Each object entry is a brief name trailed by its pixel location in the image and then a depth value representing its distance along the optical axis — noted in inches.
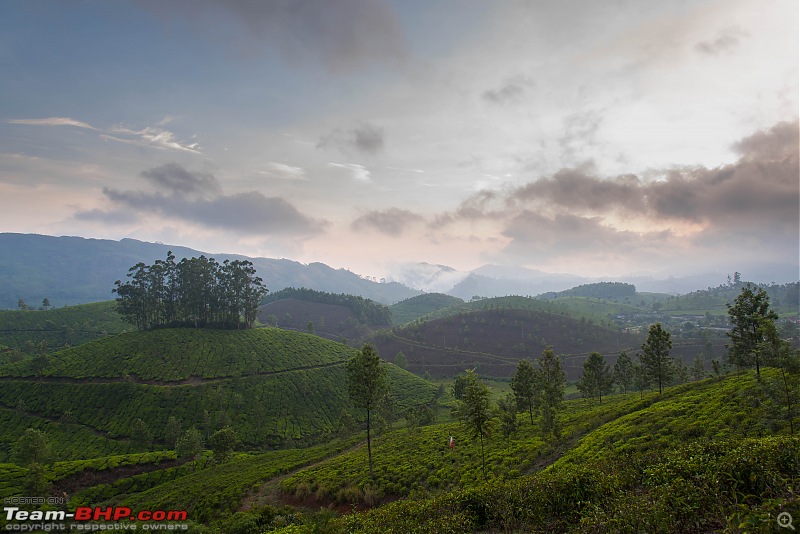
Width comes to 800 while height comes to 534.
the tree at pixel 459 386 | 3164.9
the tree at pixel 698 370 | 3631.9
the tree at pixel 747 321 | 1695.4
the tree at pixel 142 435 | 2679.6
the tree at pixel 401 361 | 6840.1
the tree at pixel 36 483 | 1635.1
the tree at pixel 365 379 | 1600.6
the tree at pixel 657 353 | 2153.1
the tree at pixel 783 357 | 983.6
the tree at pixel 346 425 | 2923.2
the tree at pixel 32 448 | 1865.2
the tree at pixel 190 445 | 2267.5
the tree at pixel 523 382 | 2385.6
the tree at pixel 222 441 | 2283.5
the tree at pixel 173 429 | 2716.5
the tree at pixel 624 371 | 3412.9
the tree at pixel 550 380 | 2207.2
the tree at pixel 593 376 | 2586.1
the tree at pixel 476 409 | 1269.7
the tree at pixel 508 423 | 1772.9
